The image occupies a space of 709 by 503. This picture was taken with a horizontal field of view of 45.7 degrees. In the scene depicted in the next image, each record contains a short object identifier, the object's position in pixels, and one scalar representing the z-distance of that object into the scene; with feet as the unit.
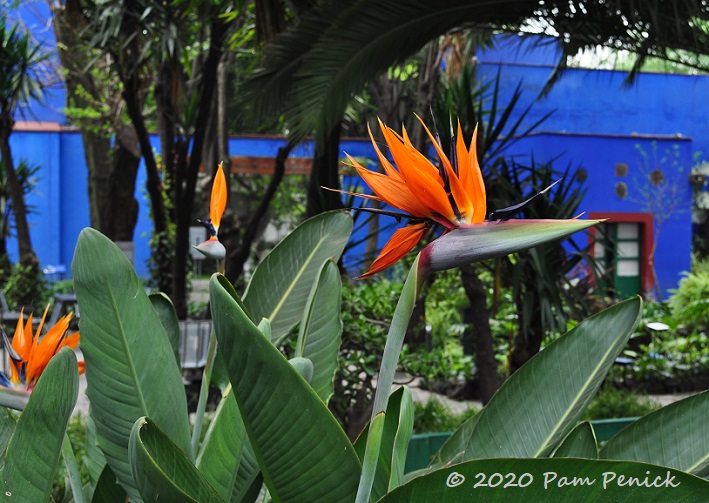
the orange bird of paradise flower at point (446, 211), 2.84
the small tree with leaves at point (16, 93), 35.55
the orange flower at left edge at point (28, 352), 4.06
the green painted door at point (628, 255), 51.55
